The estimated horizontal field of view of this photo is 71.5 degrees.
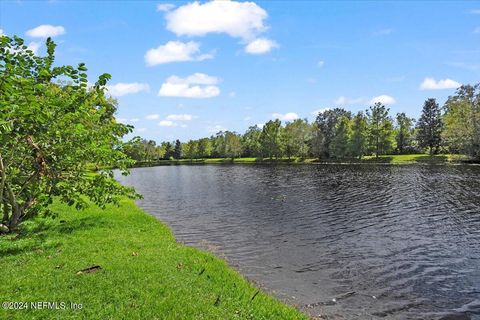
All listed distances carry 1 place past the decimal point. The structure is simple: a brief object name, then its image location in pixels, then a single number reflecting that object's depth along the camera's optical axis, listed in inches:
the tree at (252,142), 6432.1
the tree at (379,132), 4753.9
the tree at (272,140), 5718.5
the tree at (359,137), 4724.4
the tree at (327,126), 5359.3
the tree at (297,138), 5551.2
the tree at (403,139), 5300.2
